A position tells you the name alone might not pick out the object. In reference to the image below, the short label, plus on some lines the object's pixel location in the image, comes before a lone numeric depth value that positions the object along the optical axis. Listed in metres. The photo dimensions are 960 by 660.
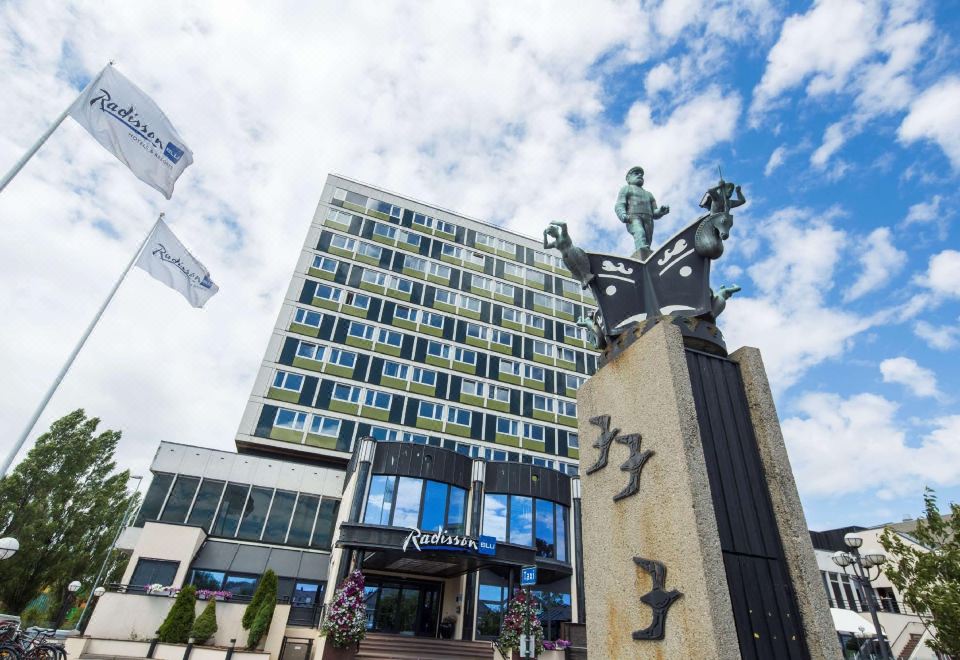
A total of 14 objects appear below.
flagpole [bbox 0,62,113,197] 10.51
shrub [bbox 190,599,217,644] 17.38
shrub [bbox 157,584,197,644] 16.94
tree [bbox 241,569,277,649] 18.00
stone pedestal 3.81
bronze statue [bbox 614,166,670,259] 6.46
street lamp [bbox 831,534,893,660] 13.41
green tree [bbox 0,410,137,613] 25.61
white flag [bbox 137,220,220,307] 16.50
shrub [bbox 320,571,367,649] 16.97
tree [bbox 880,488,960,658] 13.93
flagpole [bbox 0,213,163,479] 11.74
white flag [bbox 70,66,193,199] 12.26
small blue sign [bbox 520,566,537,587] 15.93
